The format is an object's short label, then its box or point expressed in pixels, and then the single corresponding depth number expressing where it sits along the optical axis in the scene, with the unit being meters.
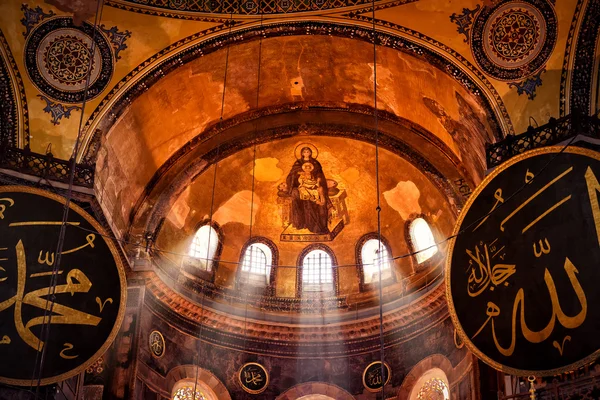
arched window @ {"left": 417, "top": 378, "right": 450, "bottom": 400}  15.69
